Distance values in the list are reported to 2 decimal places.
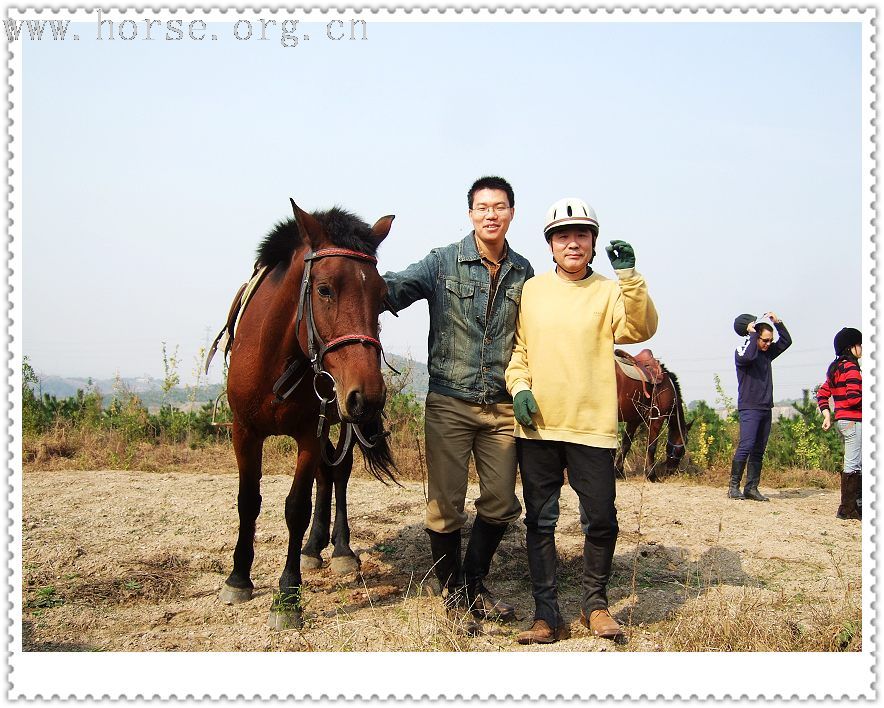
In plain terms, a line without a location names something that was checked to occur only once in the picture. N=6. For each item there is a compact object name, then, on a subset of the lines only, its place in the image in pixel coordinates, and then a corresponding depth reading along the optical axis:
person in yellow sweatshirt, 3.41
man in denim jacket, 3.78
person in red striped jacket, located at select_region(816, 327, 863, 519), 6.86
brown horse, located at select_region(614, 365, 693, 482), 9.26
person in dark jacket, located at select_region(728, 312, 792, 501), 8.02
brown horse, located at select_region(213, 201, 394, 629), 3.32
